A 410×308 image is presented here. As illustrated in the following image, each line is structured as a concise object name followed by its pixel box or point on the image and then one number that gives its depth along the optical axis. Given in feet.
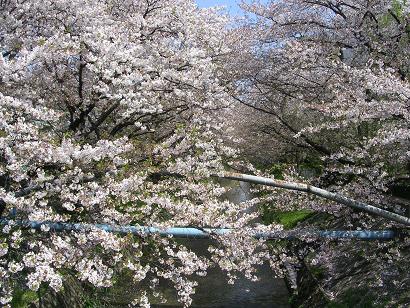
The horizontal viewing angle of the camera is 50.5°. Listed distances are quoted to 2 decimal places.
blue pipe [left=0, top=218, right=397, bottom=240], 20.66
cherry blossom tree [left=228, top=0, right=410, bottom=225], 29.48
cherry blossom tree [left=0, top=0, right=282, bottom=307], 19.51
